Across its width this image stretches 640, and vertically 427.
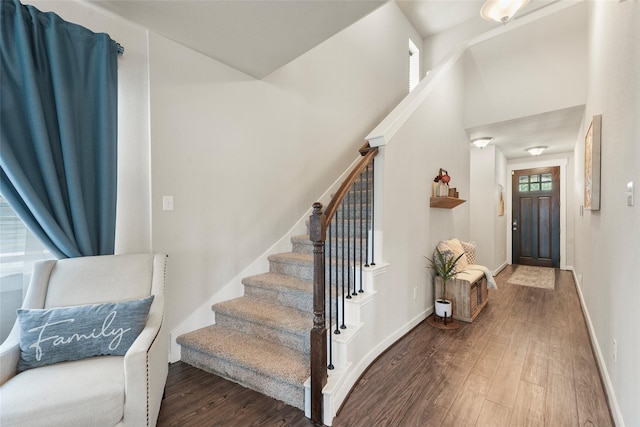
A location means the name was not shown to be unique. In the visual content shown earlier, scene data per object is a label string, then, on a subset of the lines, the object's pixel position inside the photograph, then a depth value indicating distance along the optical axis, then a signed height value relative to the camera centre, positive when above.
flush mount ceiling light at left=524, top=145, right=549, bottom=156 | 5.71 +1.22
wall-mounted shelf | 3.40 +0.10
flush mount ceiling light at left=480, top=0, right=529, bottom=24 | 2.59 +1.86
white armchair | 1.20 -0.76
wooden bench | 3.28 -0.97
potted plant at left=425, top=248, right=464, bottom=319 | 3.19 -0.69
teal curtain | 1.65 +0.52
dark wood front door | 6.57 -0.16
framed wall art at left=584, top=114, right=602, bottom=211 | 2.45 +0.41
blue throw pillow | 1.43 -0.62
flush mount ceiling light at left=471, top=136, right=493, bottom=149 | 4.91 +1.19
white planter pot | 3.18 -1.08
